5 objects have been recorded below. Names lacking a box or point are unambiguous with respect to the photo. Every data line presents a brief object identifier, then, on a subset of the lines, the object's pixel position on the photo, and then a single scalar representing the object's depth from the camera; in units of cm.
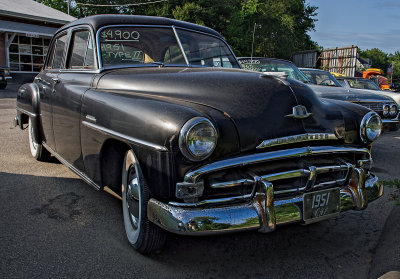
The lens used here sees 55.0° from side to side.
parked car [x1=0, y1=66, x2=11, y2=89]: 1507
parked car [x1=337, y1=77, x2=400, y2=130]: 939
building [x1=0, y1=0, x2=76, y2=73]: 2020
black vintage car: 212
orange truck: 1983
